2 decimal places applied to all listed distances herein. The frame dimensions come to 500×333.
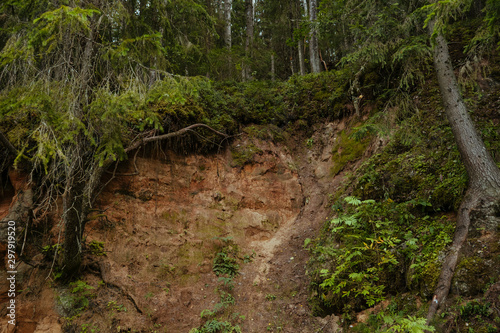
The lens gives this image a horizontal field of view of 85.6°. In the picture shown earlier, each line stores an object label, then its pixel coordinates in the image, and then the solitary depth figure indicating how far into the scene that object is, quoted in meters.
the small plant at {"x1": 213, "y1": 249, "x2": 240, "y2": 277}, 7.61
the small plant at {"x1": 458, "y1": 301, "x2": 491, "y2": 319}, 3.70
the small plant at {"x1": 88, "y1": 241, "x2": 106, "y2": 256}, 6.66
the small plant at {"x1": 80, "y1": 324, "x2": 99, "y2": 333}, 5.54
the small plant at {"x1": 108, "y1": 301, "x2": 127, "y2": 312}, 6.01
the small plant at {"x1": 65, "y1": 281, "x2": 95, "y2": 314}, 5.77
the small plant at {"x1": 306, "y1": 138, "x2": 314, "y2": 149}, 11.05
